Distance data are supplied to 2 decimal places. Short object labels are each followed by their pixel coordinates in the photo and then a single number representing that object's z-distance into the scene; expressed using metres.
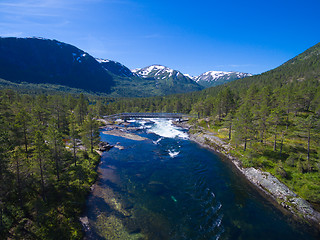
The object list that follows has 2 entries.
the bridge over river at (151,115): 125.06
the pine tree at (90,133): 41.66
